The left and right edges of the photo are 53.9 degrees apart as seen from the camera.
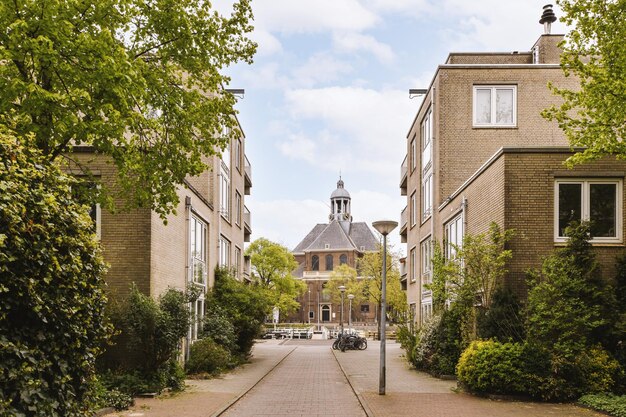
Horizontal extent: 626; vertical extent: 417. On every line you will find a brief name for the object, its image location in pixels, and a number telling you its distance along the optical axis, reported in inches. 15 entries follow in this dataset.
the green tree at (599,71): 527.2
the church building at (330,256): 3587.6
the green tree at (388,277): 2167.8
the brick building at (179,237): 605.0
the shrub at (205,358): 756.6
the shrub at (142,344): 564.4
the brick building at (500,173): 605.6
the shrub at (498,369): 536.4
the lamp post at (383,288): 597.0
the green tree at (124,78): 400.2
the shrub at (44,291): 229.9
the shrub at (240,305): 946.7
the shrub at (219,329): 850.1
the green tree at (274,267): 2591.0
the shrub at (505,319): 575.5
